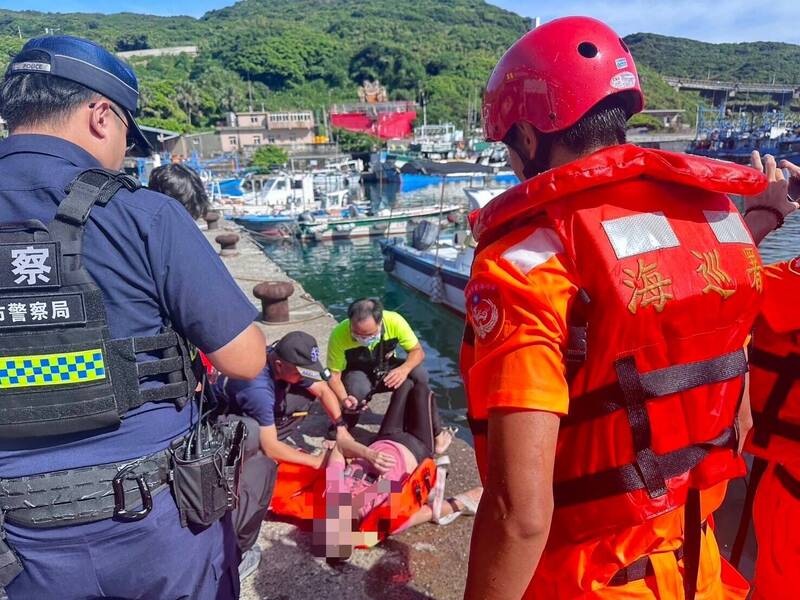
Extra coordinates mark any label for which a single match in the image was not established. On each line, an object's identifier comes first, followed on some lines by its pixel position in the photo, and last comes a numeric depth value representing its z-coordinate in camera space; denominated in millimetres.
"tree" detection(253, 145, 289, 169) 58031
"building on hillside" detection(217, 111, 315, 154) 70688
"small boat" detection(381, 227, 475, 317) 14773
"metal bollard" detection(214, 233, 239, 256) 13961
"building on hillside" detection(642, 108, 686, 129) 94000
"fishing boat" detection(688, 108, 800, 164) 48156
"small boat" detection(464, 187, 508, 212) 15570
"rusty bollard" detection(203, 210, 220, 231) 19662
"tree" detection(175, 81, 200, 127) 82375
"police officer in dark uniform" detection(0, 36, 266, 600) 1392
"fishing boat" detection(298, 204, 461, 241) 26828
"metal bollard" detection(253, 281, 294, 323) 7789
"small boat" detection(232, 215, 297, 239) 27109
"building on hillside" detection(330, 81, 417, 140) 83000
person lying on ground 2994
